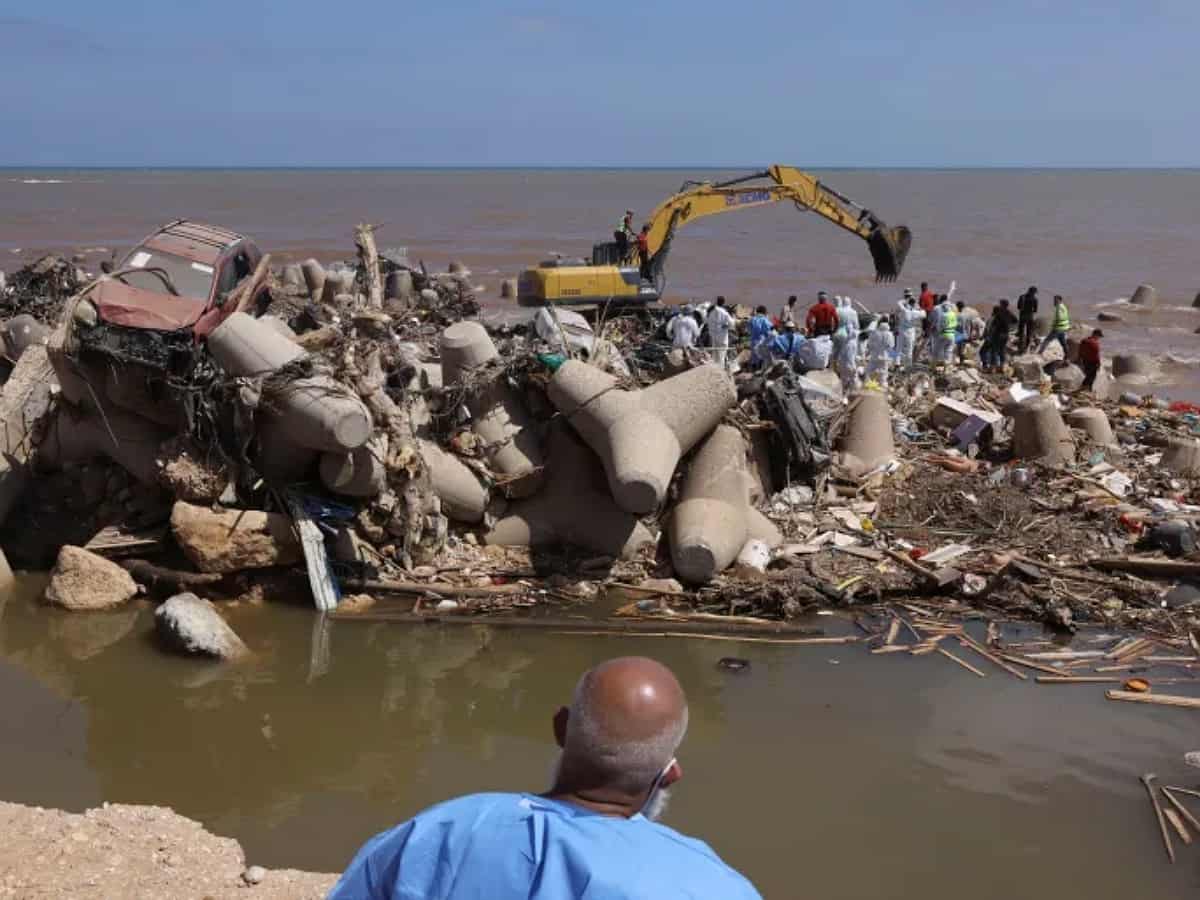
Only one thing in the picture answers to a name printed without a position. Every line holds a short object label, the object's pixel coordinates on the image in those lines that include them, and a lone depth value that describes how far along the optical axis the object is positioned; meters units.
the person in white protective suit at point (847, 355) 17.11
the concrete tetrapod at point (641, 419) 10.24
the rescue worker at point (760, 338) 16.91
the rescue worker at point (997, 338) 19.39
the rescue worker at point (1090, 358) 17.56
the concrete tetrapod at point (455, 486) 10.63
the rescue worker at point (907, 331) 19.03
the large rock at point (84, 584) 9.66
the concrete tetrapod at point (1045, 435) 13.38
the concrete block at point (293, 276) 26.83
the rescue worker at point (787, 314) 18.53
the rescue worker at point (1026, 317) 21.31
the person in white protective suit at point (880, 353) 17.39
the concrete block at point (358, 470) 9.95
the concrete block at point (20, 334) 15.26
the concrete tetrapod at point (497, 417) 11.01
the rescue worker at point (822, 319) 17.88
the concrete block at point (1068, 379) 18.05
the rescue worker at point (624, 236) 20.98
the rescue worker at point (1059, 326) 20.39
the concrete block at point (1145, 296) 31.95
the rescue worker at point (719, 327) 18.12
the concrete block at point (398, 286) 22.27
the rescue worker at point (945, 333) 19.11
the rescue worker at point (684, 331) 17.78
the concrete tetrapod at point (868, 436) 13.06
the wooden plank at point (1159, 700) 8.45
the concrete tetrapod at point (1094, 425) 14.19
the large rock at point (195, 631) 8.77
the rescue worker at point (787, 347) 16.78
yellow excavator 19.73
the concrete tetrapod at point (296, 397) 9.60
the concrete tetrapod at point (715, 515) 10.23
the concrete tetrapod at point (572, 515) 10.84
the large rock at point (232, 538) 9.73
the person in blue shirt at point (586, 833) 2.24
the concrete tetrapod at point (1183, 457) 13.23
